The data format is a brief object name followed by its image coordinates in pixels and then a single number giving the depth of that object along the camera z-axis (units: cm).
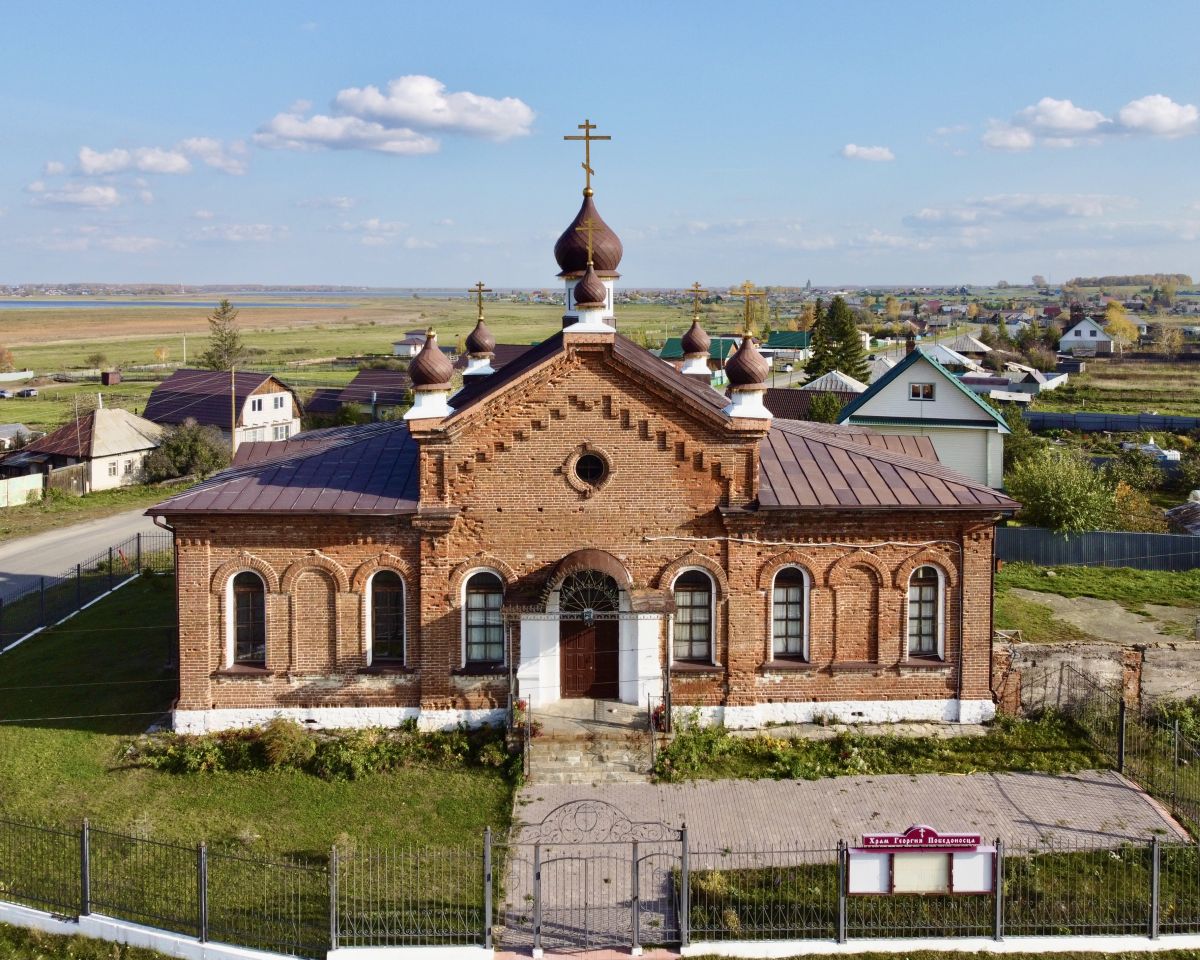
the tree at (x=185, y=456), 4812
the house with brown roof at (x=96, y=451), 4722
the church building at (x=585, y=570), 1852
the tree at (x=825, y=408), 4959
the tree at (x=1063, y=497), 3100
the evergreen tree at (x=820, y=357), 7569
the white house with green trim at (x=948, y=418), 4106
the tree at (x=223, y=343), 8194
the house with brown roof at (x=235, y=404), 5478
